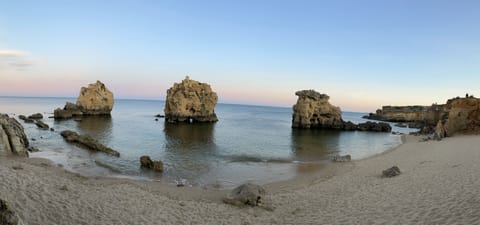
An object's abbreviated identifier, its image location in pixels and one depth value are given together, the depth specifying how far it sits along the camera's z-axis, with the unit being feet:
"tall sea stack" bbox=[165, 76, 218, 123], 247.70
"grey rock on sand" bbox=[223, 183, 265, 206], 46.75
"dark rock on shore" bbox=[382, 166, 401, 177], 63.95
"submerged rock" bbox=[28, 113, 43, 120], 217.89
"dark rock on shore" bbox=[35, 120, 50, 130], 157.81
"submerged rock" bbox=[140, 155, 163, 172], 76.59
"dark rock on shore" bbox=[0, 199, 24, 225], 19.30
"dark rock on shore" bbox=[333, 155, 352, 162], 96.01
